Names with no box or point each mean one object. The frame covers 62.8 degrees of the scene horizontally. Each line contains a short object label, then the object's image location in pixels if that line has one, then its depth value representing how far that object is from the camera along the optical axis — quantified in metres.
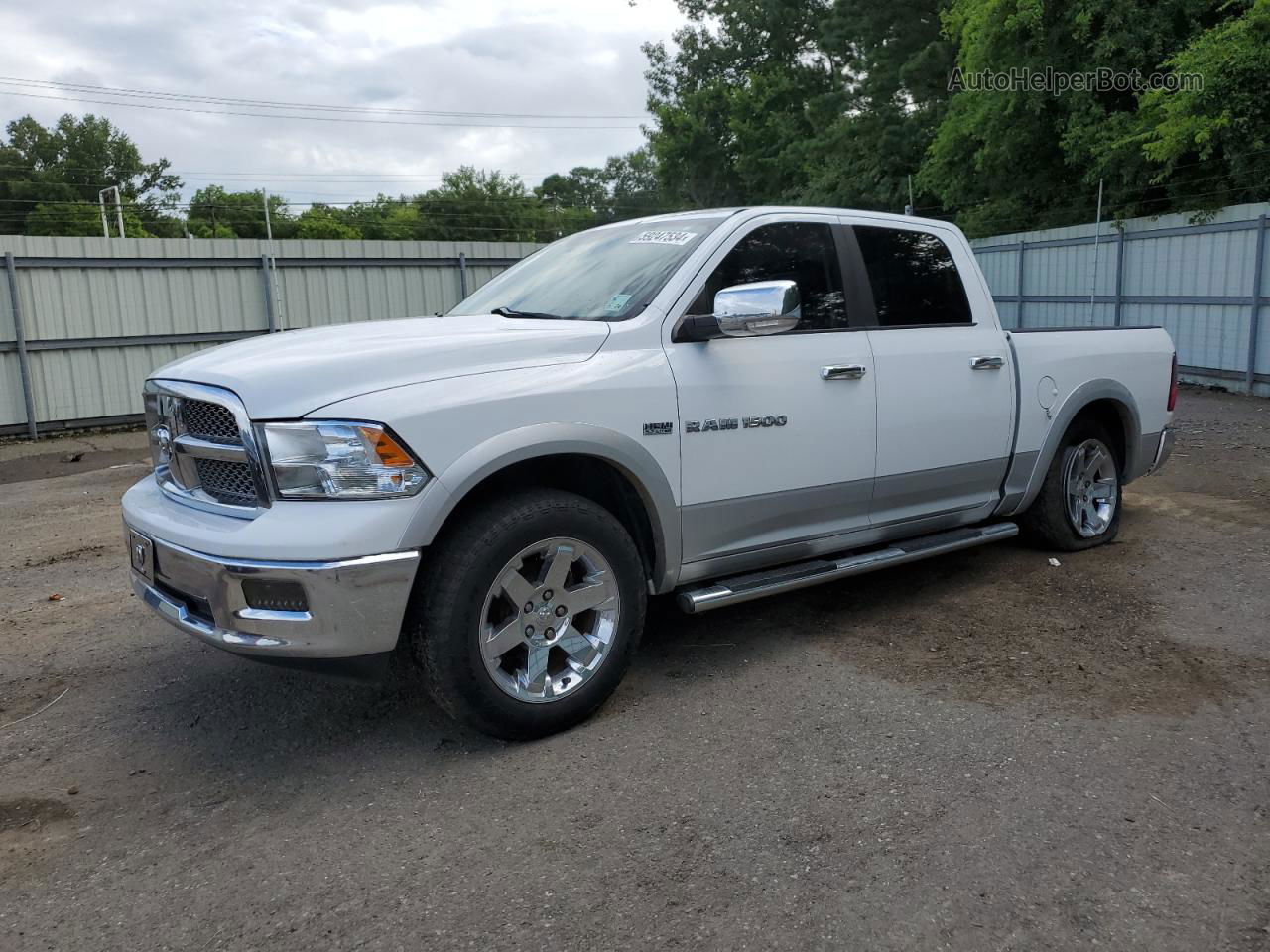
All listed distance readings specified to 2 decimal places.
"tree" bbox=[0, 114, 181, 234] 70.44
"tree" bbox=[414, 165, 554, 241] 87.88
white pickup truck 3.24
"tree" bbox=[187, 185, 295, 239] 83.81
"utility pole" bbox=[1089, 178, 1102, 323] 16.68
